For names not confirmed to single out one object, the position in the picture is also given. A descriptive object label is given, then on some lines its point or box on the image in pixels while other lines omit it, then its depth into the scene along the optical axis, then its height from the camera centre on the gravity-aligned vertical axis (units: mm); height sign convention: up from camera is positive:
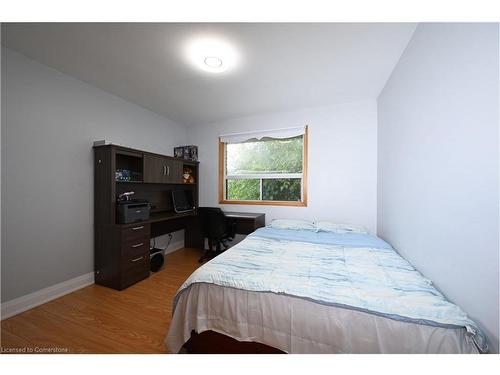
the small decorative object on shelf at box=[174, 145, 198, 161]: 3576 +678
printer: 2273 -308
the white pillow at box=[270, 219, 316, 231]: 2571 -558
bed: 849 -655
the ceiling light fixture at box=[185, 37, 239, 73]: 1598 +1275
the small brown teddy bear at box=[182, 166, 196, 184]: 3474 +206
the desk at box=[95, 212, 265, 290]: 2195 -862
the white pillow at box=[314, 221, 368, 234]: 2449 -570
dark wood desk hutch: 2217 -478
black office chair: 2852 -649
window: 3119 +346
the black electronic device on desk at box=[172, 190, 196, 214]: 3321 -287
